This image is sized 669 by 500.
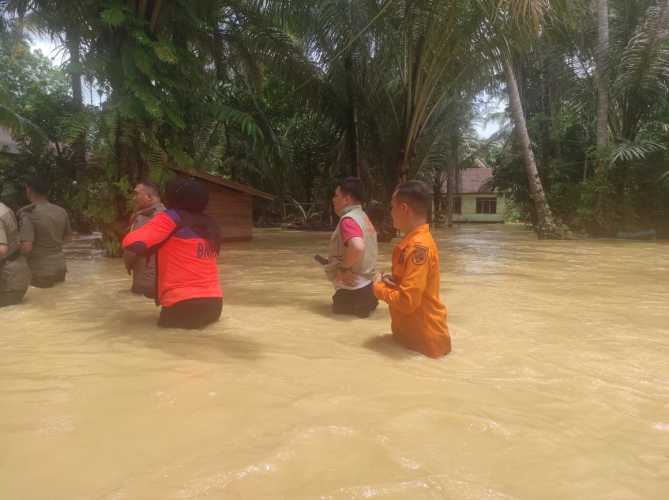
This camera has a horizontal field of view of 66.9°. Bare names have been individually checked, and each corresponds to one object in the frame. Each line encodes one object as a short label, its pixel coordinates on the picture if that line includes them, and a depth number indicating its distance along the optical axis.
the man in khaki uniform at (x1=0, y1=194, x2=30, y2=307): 4.61
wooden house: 14.38
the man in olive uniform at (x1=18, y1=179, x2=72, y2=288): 5.29
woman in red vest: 3.65
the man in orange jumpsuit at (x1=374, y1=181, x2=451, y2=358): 3.11
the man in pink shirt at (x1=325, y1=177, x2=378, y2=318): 4.45
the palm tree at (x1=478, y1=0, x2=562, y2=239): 7.74
